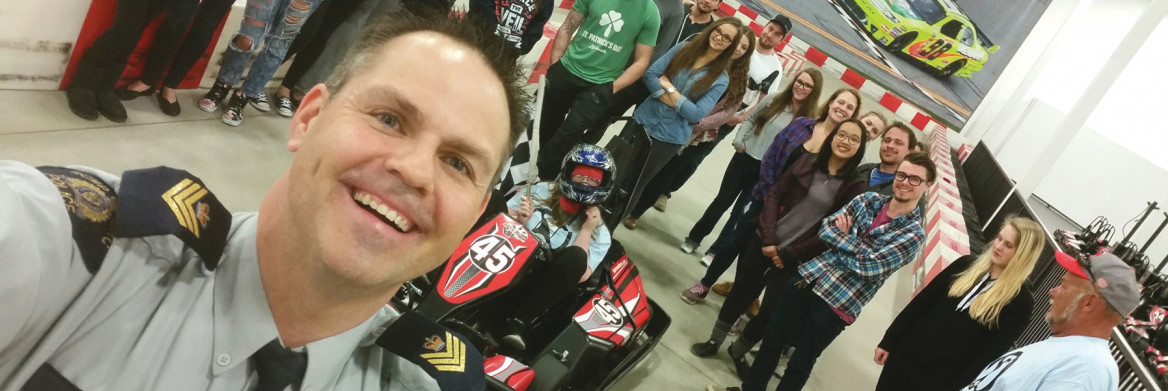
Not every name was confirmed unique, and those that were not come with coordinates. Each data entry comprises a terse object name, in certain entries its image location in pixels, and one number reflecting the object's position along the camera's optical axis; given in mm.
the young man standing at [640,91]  4195
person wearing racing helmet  3211
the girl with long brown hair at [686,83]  3998
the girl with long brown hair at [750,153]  4438
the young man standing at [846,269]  3230
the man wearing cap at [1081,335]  2457
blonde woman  2943
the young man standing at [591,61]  3908
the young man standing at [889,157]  3743
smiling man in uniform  705
